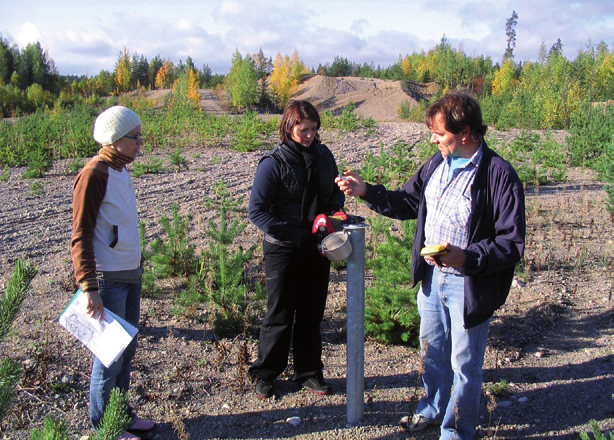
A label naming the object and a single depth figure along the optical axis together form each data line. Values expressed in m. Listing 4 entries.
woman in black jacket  3.02
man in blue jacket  2.38
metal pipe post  2.78
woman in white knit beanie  2.42
